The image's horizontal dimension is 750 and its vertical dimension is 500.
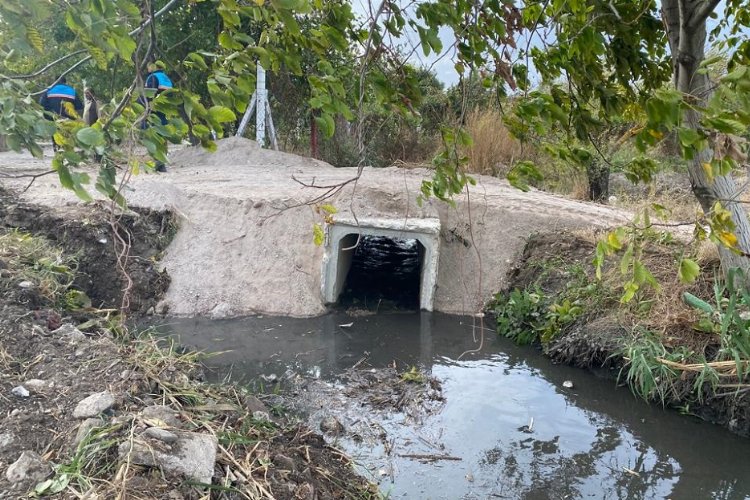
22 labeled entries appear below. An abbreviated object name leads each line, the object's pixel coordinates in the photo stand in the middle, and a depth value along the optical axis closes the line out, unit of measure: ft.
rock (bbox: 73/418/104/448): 9.21
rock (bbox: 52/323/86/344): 13.28
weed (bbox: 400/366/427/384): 17.39
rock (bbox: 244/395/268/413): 13.76
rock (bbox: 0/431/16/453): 8.98
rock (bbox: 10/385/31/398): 10.41
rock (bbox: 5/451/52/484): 8.30
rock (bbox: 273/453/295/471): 10.62
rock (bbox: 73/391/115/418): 9.93
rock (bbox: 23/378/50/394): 10.65
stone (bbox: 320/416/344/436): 14.51
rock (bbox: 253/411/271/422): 12.77
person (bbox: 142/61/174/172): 29.47
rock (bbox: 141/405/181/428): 9.96
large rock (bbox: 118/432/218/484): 8.84
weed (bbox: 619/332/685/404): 16.08
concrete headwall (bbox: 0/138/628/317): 23.22
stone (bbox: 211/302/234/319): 22.31
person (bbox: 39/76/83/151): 35.70
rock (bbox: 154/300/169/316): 22.26
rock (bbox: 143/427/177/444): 9.23
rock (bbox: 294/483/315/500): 9.96
